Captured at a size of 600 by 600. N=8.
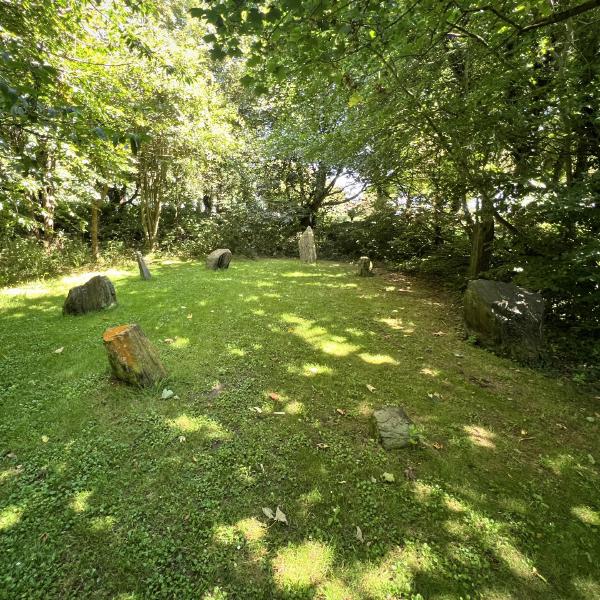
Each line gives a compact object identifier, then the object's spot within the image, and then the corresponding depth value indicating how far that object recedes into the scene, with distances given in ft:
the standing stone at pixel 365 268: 34.25
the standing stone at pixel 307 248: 43.21
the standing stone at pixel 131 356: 12.88
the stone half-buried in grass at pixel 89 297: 21.15
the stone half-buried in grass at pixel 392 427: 10.61
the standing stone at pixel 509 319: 16.67
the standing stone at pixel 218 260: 35.53
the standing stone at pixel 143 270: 30.78
